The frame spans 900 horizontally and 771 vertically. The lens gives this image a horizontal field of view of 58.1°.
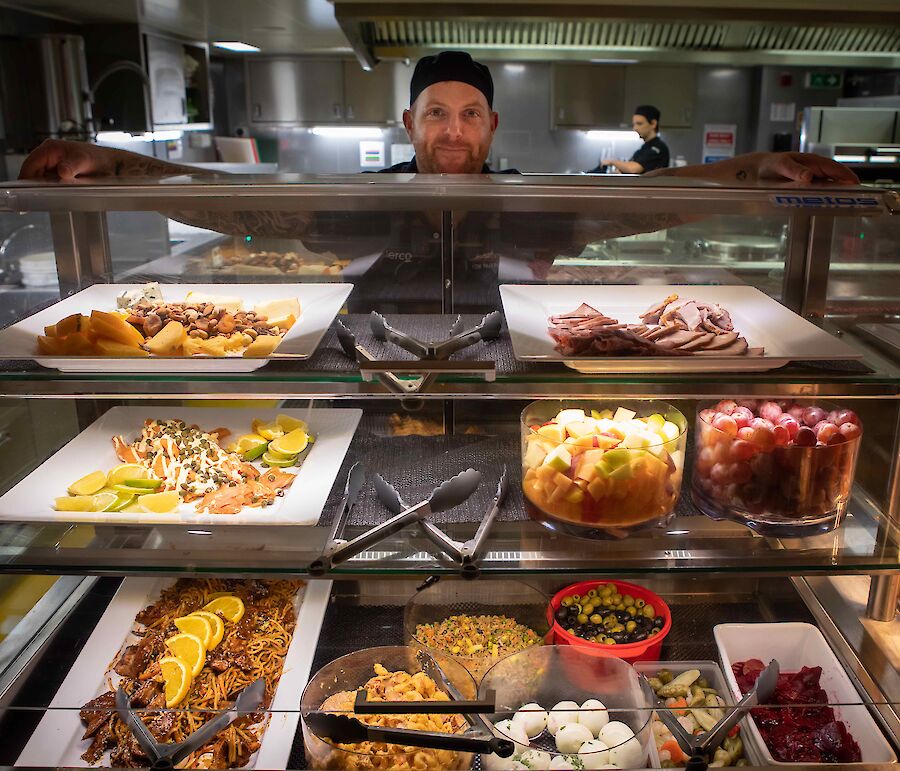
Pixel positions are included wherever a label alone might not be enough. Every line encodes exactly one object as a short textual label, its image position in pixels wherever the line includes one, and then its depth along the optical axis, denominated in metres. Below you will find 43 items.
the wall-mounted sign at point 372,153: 8.03
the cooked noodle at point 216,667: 1.38
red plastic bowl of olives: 1.54
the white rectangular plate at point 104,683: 1.38
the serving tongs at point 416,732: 1.25
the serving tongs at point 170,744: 1.29
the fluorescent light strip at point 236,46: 6.71
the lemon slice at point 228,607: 1.69
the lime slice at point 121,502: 1.38
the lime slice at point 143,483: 1.41
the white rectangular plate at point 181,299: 1.22
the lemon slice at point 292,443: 1.50
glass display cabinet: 1.26
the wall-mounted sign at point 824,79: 7.49
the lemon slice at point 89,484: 1.39
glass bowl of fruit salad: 1.25
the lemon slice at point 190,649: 1.54
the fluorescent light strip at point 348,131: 7.98
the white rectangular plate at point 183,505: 1.35
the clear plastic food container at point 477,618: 1.58
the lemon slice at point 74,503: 1.36
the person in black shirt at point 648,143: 6.95
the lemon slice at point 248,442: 1.51
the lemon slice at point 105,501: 1.37
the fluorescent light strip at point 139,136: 5.81
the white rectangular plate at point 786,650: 1.51
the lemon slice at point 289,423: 1.59
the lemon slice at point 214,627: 1.61
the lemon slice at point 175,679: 1.48
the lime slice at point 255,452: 1.50
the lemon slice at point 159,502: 1.37
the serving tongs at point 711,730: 1.31
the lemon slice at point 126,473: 1.43
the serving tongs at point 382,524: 1.27
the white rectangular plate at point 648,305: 1.20
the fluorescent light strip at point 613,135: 7.77
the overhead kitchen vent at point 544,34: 2.41
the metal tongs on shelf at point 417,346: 1.19
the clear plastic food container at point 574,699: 1.30
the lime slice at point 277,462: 1.47
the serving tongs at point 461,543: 1.26
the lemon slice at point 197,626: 1.61
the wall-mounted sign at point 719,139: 7.70
